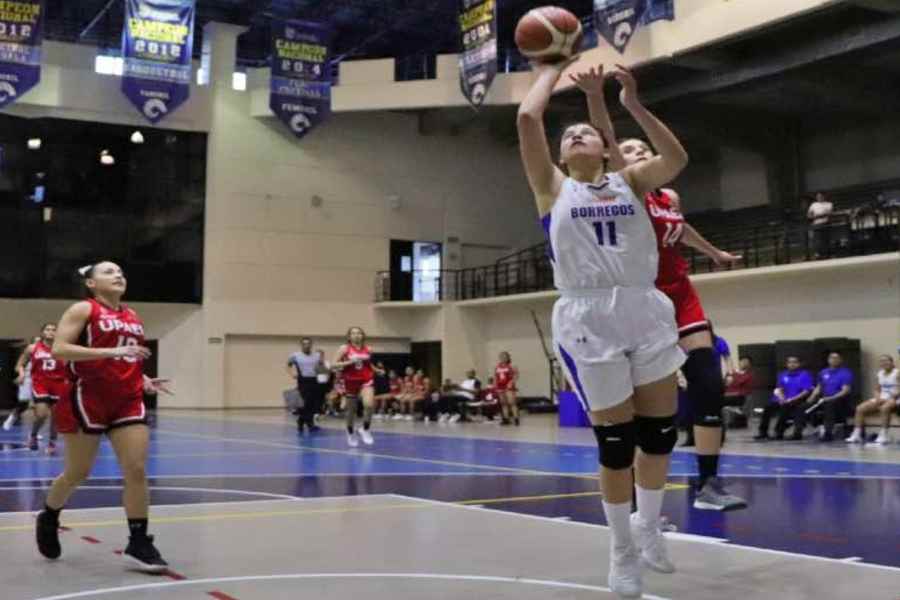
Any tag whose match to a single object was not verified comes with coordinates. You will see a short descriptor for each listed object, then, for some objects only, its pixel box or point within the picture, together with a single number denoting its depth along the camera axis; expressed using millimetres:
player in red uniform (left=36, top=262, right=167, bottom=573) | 4934
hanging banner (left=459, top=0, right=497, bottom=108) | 21891
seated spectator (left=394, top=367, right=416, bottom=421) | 25406
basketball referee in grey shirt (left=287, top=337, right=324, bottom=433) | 17578
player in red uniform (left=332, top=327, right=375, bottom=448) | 14396
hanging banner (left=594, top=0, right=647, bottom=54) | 19875
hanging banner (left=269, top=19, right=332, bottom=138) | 24812
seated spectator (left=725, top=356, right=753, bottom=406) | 17031
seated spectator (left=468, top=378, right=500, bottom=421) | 23281
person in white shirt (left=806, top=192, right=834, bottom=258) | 20938
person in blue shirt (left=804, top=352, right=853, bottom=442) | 14867
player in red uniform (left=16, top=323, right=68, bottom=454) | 12531
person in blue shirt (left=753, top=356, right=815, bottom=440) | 15375
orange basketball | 4066
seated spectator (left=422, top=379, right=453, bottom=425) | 24125
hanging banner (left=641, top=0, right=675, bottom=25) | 21891
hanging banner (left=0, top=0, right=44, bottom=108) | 21422
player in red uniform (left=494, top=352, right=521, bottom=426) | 21578
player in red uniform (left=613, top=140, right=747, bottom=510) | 5301
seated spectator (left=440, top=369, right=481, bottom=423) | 23797
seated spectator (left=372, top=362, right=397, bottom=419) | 26328
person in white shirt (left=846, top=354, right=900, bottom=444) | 14148
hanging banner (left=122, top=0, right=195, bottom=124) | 22781
